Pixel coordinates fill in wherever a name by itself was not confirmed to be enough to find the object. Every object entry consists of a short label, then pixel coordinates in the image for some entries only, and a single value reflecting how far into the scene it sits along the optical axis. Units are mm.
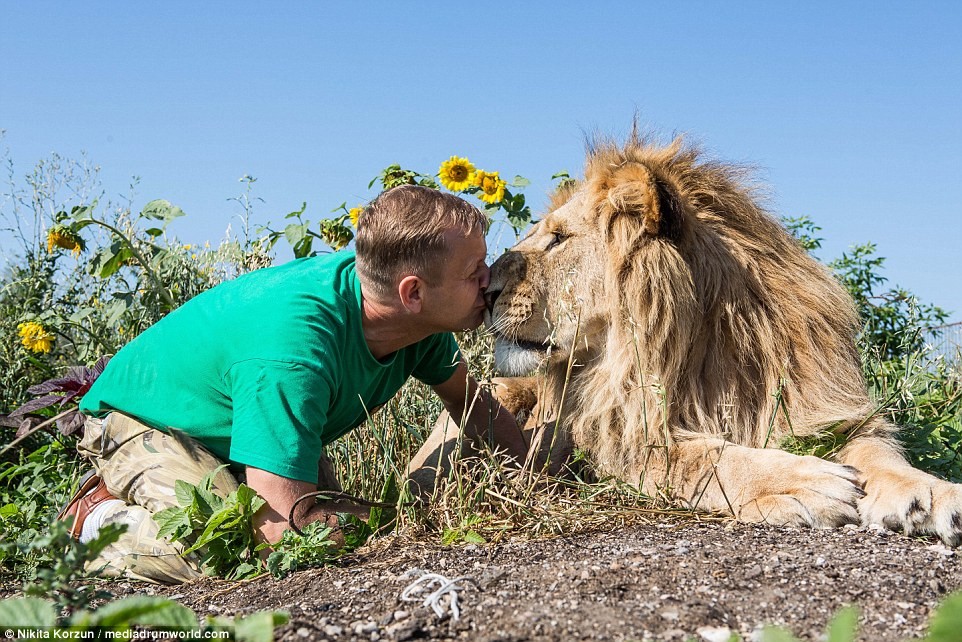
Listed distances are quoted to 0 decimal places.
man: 3152
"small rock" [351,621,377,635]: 1926
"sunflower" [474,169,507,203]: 4852
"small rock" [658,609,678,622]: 1889
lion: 3451
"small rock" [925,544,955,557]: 2571
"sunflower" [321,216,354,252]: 4871
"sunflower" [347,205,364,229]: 4898
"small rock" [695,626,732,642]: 1785
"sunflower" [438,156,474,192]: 4879
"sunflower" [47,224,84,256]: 4555
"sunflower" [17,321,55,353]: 5004
